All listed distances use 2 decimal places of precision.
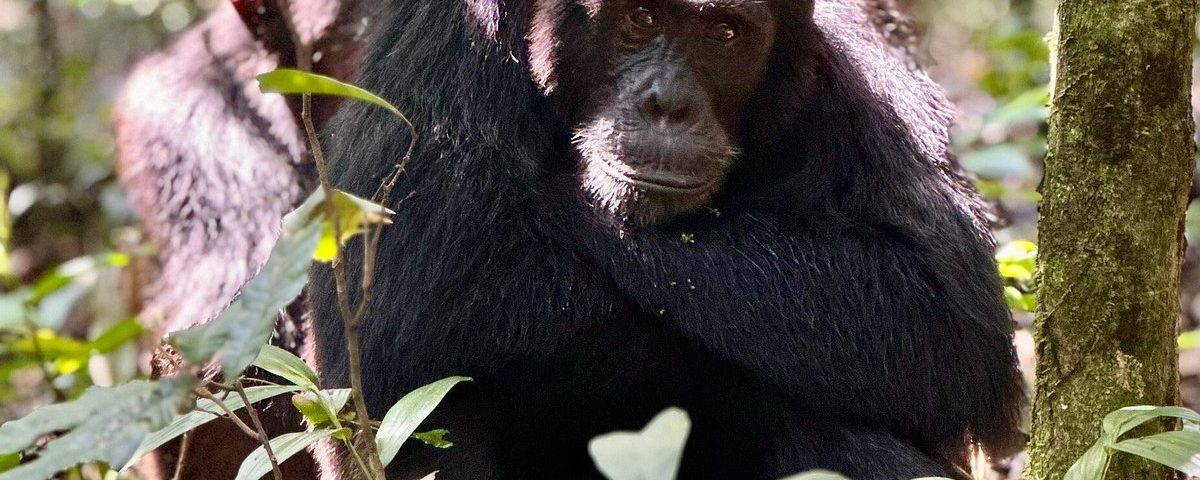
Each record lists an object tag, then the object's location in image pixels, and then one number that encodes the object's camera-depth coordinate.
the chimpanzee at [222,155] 4.90
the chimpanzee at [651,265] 3.41
